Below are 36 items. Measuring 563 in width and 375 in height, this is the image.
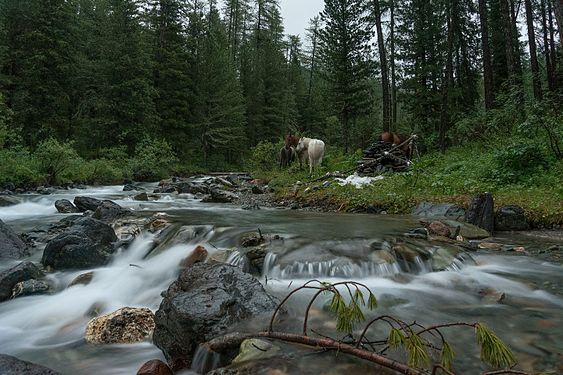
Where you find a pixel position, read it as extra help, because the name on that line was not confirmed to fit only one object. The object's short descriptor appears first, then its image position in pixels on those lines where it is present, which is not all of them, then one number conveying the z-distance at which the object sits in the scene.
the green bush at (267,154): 25.22
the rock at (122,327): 4.03
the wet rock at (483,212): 8.12
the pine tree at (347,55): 27.19
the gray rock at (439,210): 9.21
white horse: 16.73
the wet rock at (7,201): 12.85
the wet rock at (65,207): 12.28
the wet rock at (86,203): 12.08
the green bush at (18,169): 16.44
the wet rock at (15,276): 5.23
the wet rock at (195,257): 6.05
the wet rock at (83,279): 5.73
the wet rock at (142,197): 15.17
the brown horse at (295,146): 18.22
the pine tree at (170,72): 35.31
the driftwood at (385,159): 14.97
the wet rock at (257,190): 17.42
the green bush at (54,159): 17.61
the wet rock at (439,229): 7.03
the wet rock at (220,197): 14.71
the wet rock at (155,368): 3.14
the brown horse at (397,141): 16.14
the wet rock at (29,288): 5.31
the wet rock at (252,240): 6.32
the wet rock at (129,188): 19.36
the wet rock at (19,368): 2.79
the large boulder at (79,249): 6.39
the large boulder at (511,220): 8.29
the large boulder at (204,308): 3.37
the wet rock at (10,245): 7.02
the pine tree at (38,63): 27.50
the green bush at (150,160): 26.23
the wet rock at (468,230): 7.36
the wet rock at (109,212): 9.82
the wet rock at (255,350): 2.79
